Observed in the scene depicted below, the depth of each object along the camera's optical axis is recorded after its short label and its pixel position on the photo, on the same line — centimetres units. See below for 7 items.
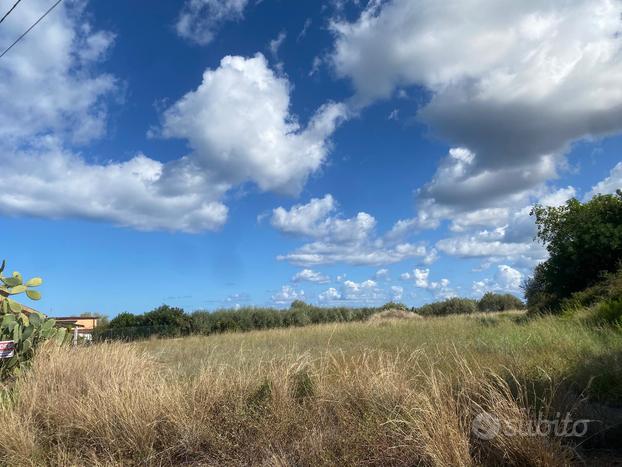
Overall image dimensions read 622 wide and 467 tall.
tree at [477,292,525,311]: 5862
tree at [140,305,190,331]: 3834
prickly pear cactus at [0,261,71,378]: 961
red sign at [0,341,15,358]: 894
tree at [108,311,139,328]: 4113
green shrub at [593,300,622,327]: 1288
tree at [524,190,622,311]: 2262
